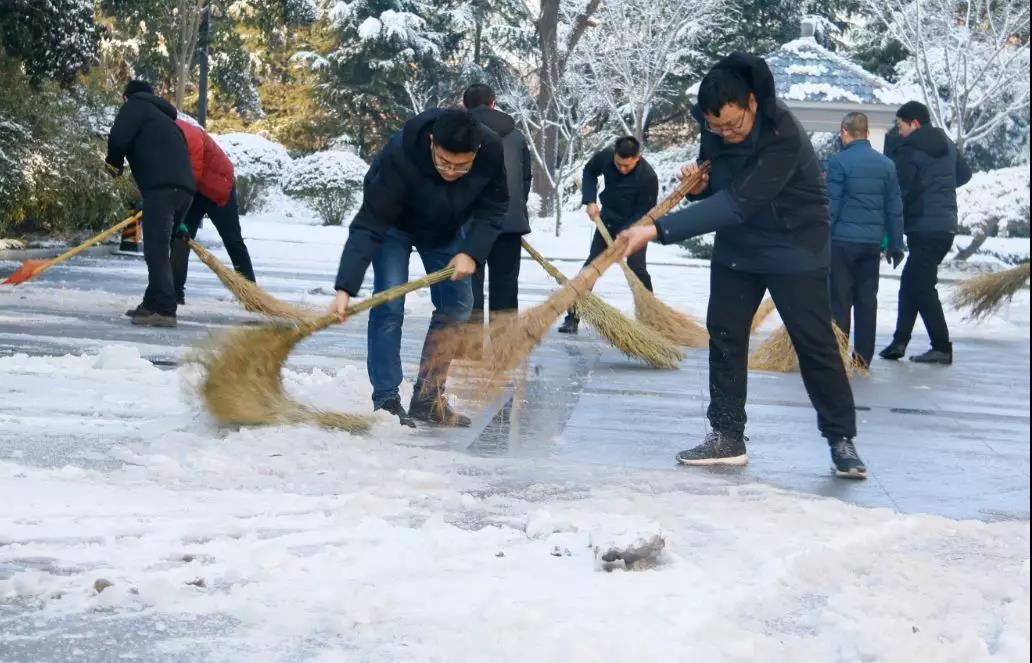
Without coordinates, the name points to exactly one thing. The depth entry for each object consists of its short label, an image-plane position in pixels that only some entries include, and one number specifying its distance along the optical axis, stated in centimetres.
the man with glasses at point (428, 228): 665
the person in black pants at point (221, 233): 1241
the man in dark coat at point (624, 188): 1244
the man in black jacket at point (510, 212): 946
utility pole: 2938
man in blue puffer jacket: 1065
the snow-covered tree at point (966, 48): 2936
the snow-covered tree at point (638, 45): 3769
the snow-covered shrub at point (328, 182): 3694
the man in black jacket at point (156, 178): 1118
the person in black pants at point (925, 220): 1167
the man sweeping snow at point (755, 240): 605
